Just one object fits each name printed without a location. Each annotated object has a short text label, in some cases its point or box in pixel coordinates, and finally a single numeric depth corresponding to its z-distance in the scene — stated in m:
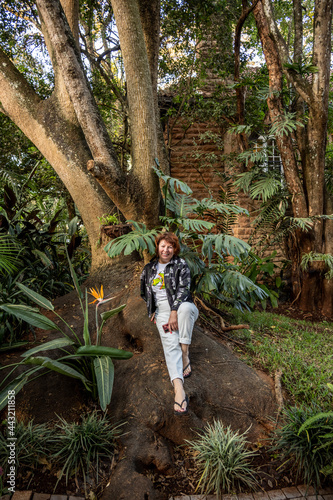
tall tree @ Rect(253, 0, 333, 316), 5.94
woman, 2.75
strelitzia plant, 2.44
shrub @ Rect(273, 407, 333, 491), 2.33
